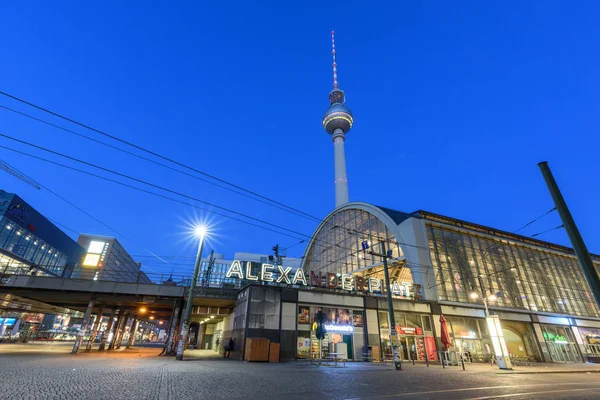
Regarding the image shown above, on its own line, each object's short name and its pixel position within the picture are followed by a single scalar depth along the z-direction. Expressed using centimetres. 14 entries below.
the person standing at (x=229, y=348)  2508
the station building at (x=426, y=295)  2581
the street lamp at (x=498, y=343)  2091
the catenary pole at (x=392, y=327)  1886
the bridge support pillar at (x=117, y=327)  3658
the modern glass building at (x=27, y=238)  6019
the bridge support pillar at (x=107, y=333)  3185
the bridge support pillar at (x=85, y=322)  2565
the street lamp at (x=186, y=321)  1992
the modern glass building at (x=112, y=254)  3289
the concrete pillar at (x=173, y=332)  2605
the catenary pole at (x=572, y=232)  546
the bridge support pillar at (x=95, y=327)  2913
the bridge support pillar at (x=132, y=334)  4502
